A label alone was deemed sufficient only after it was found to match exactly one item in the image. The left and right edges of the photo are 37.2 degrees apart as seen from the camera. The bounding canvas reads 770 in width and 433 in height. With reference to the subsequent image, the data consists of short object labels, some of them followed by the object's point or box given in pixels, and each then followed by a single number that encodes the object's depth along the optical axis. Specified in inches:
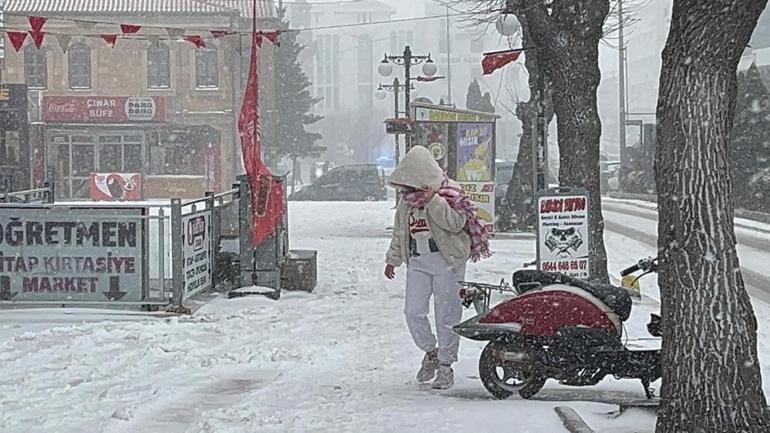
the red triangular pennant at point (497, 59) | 668.7
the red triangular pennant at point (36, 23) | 683.4
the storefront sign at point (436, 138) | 928.3
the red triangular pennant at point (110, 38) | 832.8
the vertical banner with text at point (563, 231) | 487.8
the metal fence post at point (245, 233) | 526.3
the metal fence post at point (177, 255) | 480.1
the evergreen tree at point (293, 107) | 2421.3
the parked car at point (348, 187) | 1743.4
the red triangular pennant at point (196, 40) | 773.9
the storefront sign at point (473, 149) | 925.2
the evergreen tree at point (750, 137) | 1331.2
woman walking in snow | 327.9
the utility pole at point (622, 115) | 1918.9
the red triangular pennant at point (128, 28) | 728.7
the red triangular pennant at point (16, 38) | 747.9
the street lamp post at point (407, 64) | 1200.8
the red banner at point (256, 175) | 528.7
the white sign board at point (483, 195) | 926.4
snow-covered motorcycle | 295.0
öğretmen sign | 480.1
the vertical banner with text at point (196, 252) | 495.5
